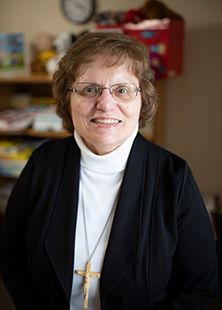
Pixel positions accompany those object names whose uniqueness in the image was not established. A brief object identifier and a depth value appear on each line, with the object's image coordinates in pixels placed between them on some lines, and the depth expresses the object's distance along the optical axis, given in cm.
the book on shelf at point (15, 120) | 224
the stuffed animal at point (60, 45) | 223
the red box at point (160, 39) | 191
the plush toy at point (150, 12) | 198
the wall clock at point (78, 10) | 235
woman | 104
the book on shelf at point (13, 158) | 226
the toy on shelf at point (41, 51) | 232
